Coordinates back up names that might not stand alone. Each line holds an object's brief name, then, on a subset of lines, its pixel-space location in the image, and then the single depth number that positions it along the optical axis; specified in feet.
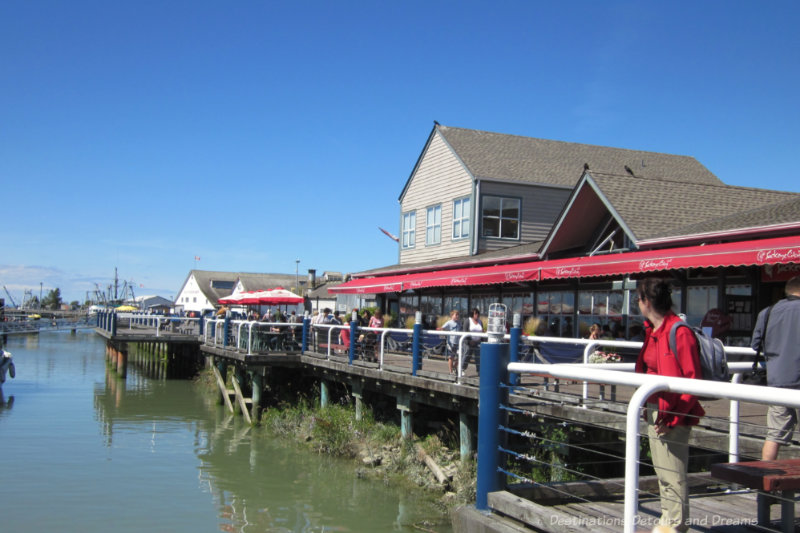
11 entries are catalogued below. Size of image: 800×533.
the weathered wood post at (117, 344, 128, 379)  109.19
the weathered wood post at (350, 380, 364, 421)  55.88
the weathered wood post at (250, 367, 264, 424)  70.38
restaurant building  42.98
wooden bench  11.88
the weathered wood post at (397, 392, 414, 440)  48.98
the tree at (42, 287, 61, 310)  534.57
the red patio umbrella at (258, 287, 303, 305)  99.32
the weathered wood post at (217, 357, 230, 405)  83.87
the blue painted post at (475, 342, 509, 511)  15.48
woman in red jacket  13.12
